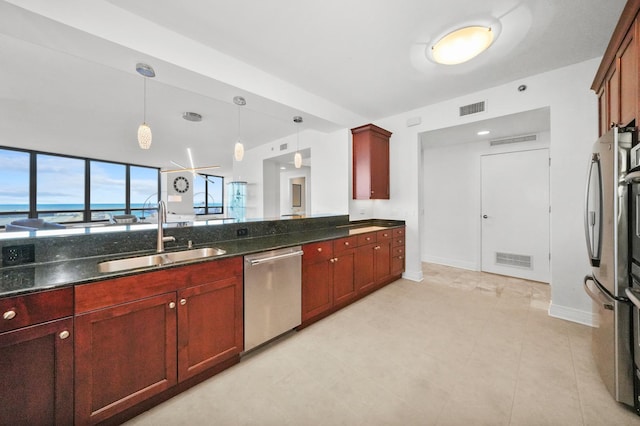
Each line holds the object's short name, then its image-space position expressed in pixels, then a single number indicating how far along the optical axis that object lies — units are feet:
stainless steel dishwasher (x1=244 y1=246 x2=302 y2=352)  6.33
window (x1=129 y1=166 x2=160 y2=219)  27.63
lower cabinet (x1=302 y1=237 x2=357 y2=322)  7.93
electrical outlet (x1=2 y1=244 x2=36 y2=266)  4.76
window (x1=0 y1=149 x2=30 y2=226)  18.69
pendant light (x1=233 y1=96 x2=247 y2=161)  9.13
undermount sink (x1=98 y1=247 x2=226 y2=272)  5.61
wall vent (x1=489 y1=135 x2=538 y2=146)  12.67
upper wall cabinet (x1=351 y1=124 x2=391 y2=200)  12.60
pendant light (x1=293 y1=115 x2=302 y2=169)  11.34
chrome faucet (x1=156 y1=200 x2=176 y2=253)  6.33
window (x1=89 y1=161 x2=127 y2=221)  24.18
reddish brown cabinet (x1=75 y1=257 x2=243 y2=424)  4.08
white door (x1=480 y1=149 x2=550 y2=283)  12.60
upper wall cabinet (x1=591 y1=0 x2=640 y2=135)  4.82
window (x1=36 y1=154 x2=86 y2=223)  20.51
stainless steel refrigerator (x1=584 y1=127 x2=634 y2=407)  4.72
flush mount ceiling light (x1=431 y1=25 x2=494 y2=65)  6.09
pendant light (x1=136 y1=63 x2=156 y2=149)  6.88
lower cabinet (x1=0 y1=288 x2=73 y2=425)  3.44
